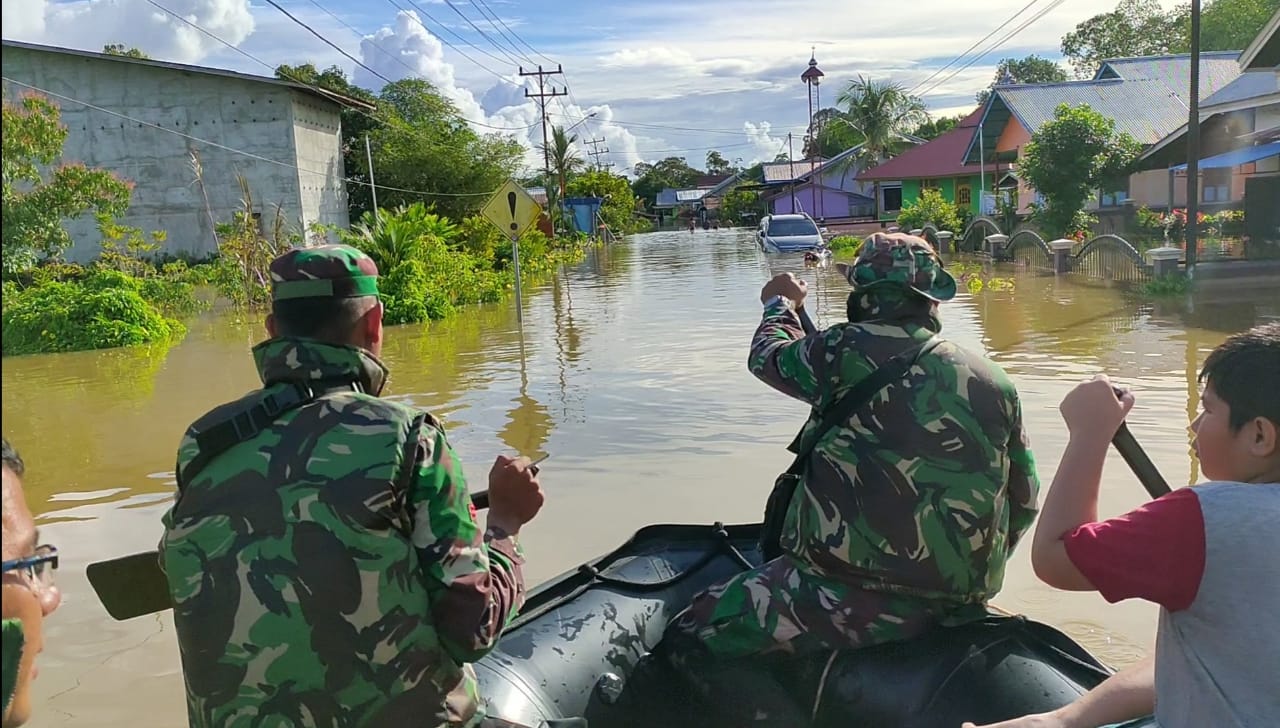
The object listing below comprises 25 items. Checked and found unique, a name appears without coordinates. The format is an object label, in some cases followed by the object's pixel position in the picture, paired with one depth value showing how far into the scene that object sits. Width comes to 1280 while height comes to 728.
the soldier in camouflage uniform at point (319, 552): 1.94
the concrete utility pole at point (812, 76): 54.94
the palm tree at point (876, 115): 60.06
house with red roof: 44.31
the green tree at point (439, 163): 41.19
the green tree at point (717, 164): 128.88
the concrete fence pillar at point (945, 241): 29.10
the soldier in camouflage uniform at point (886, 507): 2.86
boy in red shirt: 1.79
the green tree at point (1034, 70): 70.94
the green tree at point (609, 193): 69.25
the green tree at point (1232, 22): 45.72
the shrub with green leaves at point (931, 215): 31.61
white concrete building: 30.89
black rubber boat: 2.73
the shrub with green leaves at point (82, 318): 16.45
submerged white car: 30.70
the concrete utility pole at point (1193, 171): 16.70
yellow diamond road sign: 16.84
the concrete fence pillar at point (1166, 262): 17.19
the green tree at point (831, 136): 72.69
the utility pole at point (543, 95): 54.69
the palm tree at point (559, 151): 55.75
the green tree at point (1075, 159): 23.92
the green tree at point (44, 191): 14.95
